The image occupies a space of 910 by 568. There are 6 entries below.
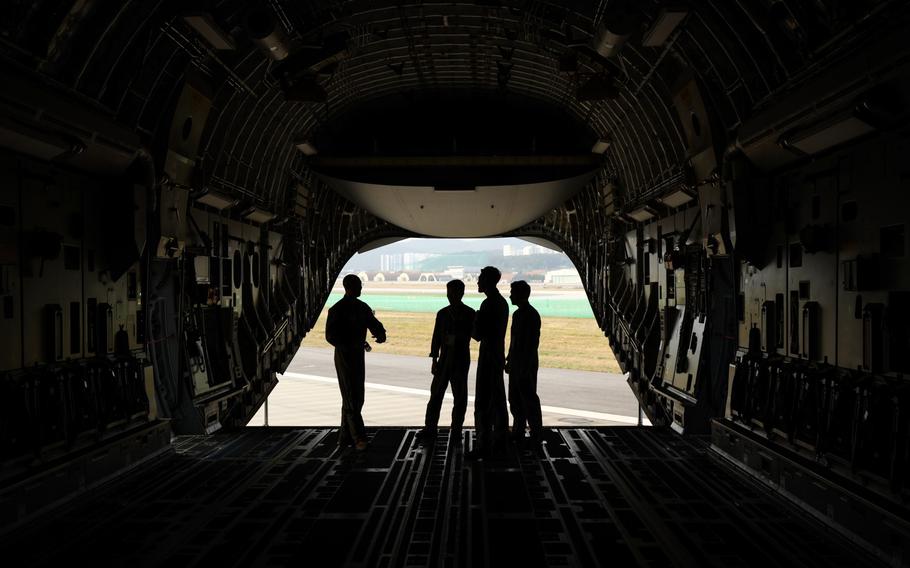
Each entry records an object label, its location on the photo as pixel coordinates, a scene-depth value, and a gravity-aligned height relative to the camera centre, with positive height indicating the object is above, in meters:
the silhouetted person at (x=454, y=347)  8.35 -0.76
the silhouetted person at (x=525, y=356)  8.46 -0.88
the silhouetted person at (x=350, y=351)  8.31 -0.78
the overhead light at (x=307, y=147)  12.27 +2.36
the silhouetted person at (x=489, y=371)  7.97 -1.00
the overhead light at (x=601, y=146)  12.07 +2.27
